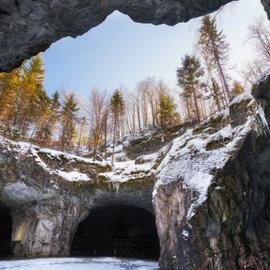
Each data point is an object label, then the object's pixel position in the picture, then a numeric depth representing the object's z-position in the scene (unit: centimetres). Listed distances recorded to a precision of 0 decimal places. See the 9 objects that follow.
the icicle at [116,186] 1661
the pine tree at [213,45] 2391
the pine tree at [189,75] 3025
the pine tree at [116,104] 2757
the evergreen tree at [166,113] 3262
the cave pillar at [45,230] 1516
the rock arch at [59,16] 586
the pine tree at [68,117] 3053
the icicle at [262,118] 862
